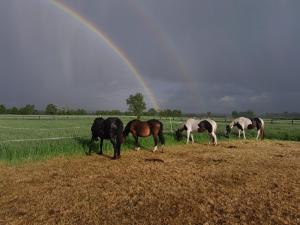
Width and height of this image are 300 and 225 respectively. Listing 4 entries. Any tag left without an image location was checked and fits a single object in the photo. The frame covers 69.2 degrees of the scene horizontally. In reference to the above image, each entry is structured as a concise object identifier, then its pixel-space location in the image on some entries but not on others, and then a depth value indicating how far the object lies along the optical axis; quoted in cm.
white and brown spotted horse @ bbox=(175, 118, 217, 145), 1437
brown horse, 1157
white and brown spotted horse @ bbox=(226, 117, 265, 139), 1714
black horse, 981
